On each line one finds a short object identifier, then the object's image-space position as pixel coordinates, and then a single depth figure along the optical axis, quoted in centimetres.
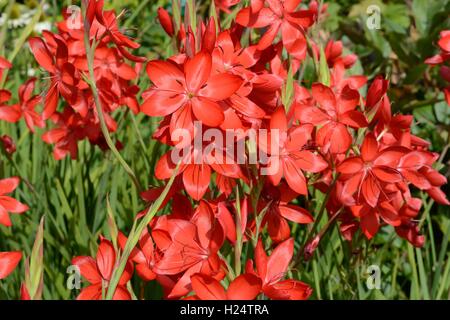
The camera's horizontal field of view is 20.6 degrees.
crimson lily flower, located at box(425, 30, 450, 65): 77
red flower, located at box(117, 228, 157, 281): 65
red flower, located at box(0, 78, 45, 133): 89
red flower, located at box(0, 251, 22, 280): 63
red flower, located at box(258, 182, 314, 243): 70
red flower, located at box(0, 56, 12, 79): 78
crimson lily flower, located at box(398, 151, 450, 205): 71
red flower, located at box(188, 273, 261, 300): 59
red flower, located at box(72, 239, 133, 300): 64
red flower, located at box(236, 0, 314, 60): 71
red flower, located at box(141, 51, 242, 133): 62
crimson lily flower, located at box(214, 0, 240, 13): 77
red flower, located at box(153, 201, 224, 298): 63
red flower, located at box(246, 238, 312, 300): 61
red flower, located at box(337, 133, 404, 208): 69
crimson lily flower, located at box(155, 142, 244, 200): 64
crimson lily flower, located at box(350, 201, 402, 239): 73
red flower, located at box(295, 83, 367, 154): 70
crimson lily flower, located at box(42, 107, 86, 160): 85
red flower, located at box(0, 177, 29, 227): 70
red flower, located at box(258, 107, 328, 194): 65
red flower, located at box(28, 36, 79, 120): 74
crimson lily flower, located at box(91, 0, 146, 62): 71
